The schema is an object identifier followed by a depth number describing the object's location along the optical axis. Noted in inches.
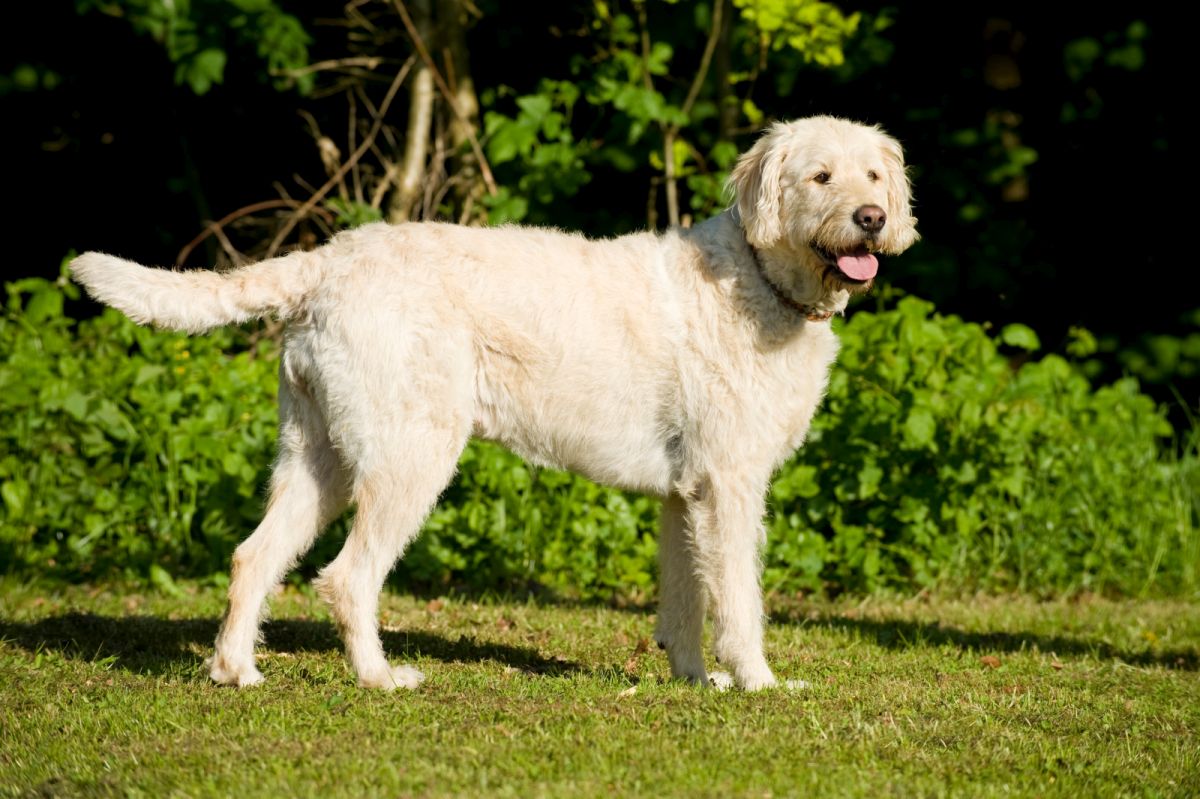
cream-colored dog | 395.9
